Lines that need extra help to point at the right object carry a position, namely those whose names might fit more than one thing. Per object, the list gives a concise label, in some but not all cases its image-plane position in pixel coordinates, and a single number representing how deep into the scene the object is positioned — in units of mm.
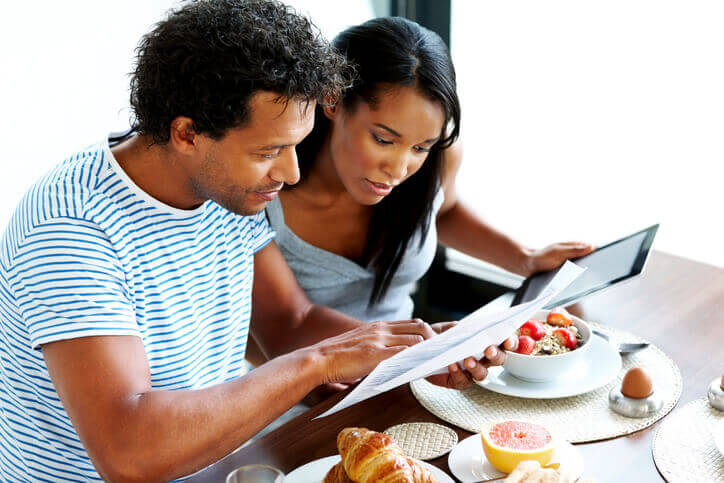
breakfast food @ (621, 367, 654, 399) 1261
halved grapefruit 1076
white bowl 1316
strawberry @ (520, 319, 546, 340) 1369
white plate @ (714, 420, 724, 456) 1129
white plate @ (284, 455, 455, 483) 1078
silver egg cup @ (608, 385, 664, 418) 1246
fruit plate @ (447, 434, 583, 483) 1097
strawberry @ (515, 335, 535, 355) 1330
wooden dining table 1152
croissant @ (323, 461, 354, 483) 1049
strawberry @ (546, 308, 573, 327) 1426
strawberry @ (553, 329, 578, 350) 1372
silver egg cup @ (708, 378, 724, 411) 1255
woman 1552
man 1086
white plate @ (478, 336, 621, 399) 1301
